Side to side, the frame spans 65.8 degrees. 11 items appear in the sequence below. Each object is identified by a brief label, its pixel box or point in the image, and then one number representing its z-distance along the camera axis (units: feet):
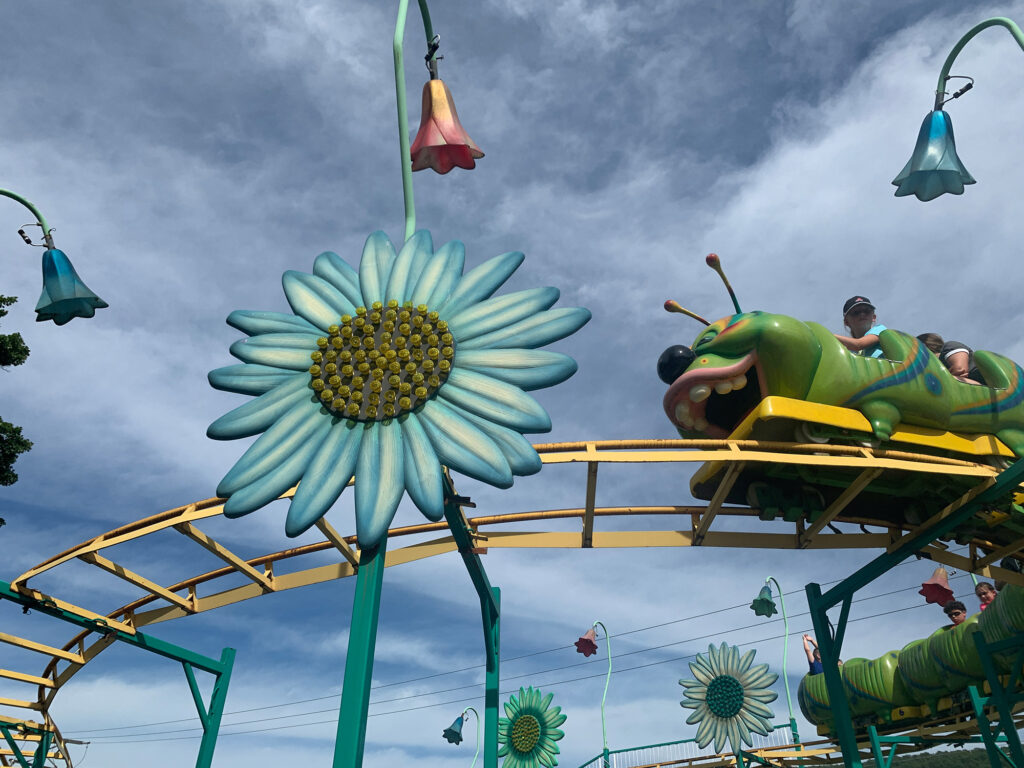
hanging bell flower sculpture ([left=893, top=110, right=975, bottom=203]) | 22.25
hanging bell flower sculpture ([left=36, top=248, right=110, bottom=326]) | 23.80
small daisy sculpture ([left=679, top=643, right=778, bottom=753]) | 55.11
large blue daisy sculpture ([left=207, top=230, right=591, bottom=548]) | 14.57
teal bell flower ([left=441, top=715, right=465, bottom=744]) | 69.10
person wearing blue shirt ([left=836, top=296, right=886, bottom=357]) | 29.73
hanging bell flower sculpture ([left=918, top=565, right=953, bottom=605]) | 37.27
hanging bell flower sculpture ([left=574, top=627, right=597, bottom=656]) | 62.54
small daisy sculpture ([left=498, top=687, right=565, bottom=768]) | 56.39
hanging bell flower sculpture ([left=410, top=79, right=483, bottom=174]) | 19.26
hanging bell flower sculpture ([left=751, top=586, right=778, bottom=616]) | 52.29
